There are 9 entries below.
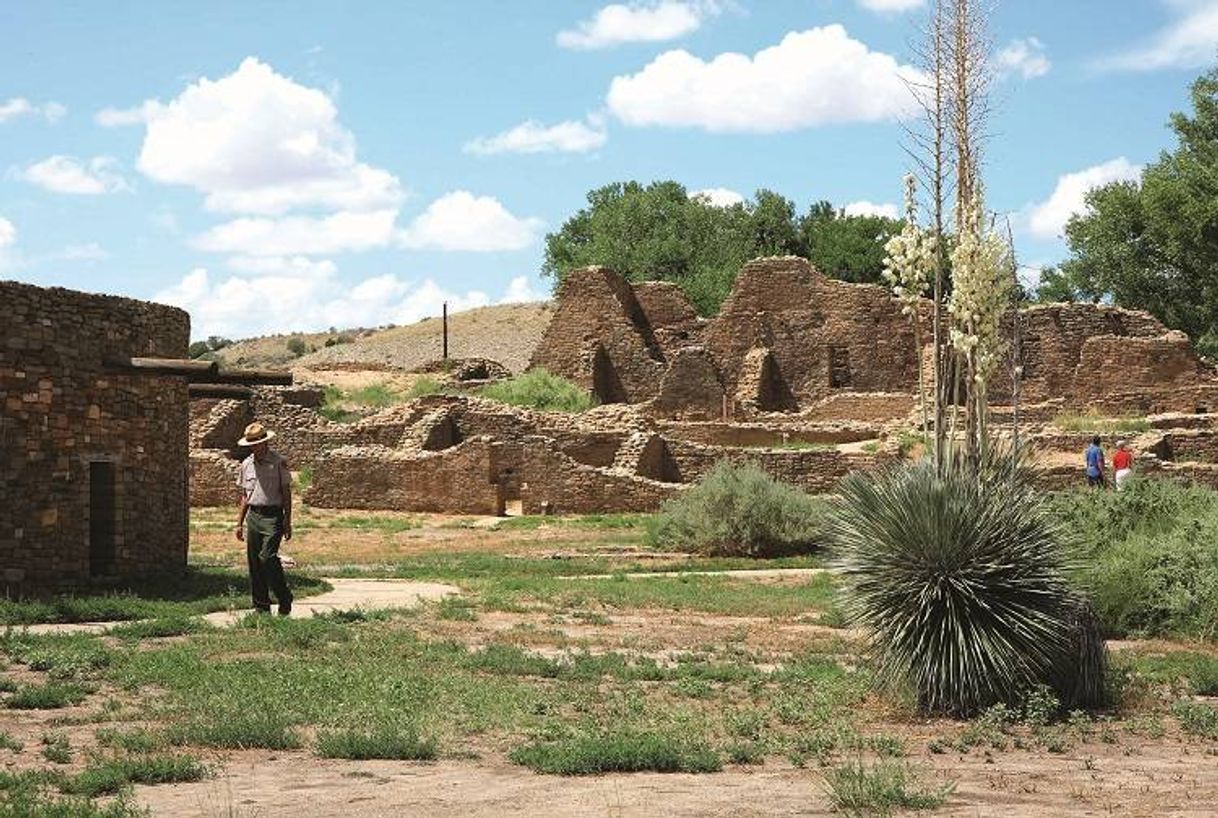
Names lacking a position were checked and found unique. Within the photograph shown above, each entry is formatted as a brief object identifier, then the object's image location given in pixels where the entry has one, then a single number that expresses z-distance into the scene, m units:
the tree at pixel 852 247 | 68.25
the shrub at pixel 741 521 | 24.22
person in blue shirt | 27.98
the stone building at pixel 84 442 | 15.71
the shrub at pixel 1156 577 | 14.63
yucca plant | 10.58
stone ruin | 32.06
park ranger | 15.19
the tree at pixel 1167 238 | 48.81
